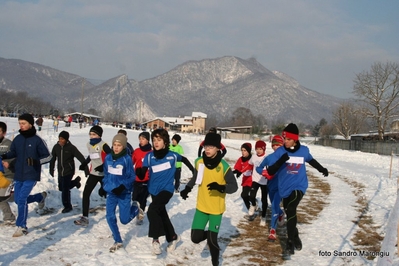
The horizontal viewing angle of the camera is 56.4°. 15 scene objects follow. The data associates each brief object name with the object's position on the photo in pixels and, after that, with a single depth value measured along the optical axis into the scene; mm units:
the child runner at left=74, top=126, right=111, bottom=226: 7691
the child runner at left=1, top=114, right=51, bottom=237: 6629
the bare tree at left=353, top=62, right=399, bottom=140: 54531
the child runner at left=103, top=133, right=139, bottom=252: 6273
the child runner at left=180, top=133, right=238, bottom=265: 5504
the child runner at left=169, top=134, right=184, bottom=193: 11852
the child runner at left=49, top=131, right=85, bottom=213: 8430
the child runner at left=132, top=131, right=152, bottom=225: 8125
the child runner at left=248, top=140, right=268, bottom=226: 8750
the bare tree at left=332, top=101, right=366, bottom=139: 79625
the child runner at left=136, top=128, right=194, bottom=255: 6180
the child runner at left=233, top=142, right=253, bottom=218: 9055
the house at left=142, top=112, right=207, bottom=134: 135250
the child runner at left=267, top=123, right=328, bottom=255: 6398
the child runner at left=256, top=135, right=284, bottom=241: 7168
